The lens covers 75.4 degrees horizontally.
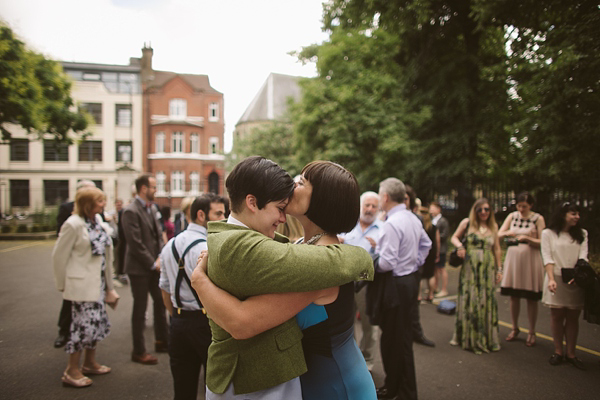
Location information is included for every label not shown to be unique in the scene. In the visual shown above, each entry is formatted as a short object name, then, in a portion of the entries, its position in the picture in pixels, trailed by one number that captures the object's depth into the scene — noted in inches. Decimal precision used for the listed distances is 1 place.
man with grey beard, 192.1
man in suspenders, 121.0
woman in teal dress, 62.3
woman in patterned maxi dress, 214.5
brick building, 1555.1
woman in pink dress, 223.5
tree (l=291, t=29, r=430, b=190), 639.1
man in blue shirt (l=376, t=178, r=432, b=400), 154.1
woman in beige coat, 167.3
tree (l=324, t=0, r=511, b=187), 556.4
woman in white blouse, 185.5
